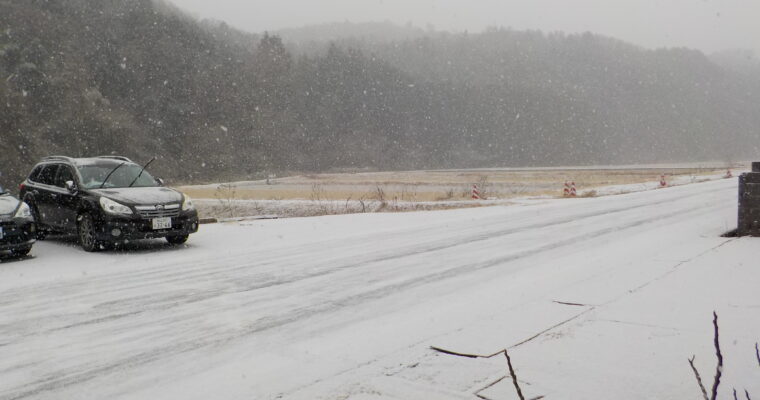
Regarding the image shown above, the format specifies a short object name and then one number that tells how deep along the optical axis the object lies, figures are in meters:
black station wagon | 10.37
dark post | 10.83
